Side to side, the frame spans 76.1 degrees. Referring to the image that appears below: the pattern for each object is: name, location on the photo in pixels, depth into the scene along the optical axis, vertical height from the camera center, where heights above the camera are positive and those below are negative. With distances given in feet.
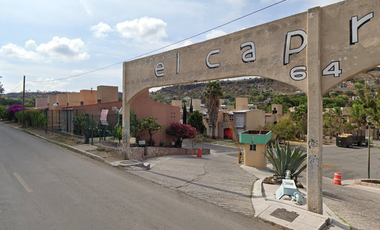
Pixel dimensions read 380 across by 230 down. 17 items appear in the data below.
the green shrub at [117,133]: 53.42 -4.21
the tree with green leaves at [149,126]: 64.69 -3.19
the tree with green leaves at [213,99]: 143.95 +9.07
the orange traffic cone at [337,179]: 40.68 -10.84
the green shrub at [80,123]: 61.31 -2.49
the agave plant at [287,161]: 29.53 -5.76
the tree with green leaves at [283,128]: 113.70 -6.36
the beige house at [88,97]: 99.19 +7.06
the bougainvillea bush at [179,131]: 77.97 -5.44
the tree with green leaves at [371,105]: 35.42 +1.48
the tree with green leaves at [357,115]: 143.70 -0.08
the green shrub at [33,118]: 86.94 -1.82
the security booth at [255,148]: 46.18 -6.60
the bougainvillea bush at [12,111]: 145.62 +1.56
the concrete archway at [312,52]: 18.35 +5.62
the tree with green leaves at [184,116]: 144.51 -1.08
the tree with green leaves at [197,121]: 144.87 -4.05
